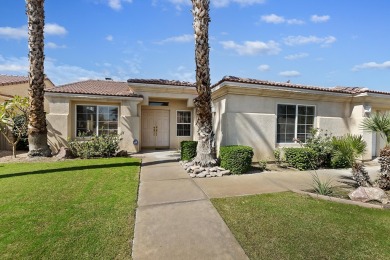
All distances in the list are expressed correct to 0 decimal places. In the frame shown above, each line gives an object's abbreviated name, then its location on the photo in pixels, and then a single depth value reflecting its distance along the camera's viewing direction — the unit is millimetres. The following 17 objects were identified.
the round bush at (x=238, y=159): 8312
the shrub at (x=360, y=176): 6438
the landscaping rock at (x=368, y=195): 5380
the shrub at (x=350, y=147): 6577
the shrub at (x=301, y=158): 9289
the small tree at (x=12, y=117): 11722
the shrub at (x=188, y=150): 10625
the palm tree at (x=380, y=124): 6574
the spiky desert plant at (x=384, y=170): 6332
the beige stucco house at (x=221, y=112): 10117
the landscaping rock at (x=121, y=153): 12086
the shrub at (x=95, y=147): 11547
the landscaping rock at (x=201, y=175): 7875
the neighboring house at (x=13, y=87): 18359
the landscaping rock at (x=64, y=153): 11117
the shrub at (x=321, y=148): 9776
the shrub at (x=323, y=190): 5875
